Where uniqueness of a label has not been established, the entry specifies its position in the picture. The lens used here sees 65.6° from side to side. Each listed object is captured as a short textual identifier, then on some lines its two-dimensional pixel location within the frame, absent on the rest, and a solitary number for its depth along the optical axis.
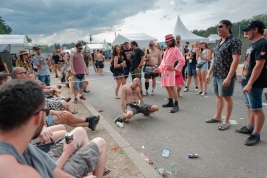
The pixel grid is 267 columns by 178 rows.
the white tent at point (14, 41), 18.88
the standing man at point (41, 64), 7.24
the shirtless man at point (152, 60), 7.30
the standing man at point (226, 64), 3.70
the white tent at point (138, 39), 22.19
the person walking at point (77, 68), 6.65
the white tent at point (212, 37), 36.22
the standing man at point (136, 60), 6.97
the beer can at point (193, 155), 3.19
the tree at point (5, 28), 71.26
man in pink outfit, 5.35
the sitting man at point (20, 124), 1.04
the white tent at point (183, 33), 17.90
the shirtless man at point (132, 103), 4.82
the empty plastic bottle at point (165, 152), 3.27
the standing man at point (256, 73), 3.17
